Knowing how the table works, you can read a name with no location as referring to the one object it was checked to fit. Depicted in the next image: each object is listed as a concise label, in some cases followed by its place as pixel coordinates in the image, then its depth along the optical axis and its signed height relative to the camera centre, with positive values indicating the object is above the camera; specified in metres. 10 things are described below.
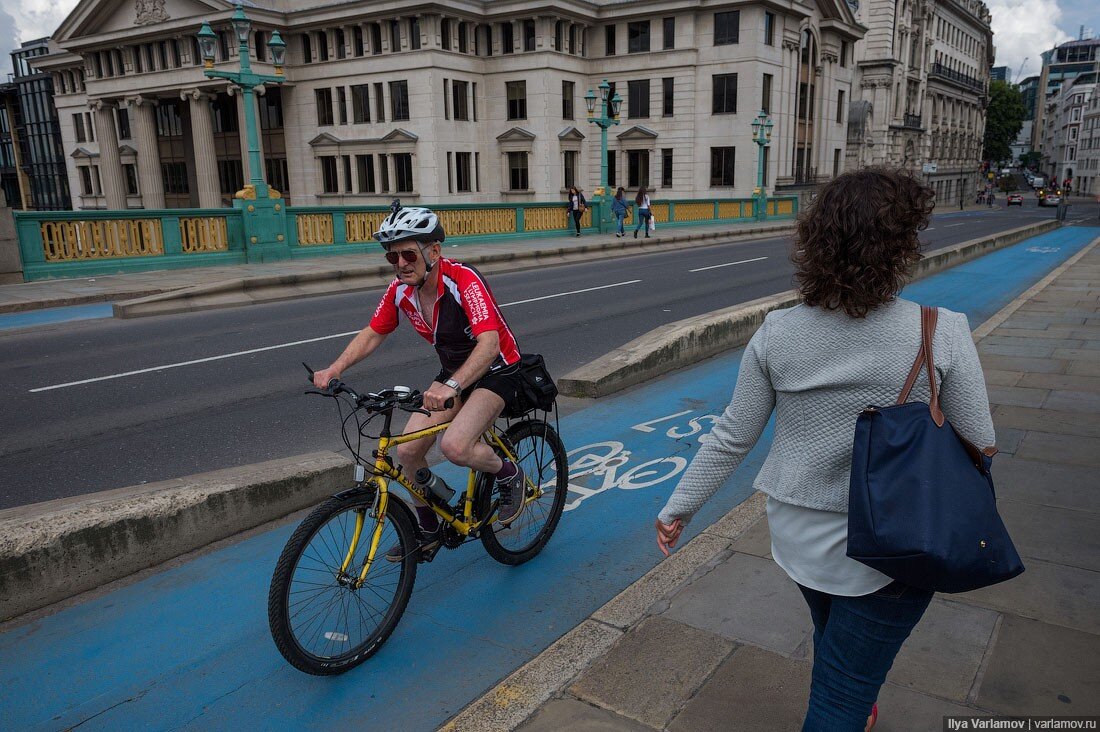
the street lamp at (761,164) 40.62 +0.46
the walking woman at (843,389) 2.14 -0.58
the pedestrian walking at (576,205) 30.42 -0.92
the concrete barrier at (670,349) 8.23 -1.91
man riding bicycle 3.80 -0.77
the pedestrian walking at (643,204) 30.51 -0.96
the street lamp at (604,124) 31.10 +2.03
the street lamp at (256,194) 19.53 -0.13
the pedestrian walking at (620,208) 30.94 -1.09
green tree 113.81 +6.78
